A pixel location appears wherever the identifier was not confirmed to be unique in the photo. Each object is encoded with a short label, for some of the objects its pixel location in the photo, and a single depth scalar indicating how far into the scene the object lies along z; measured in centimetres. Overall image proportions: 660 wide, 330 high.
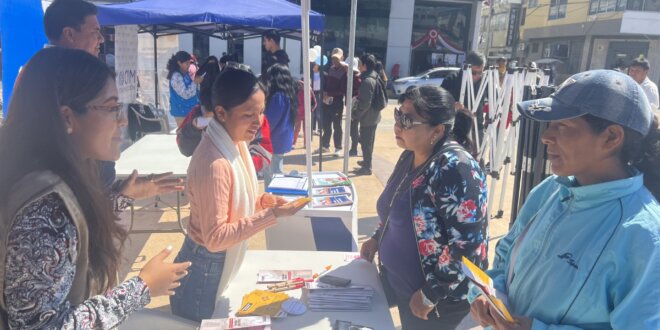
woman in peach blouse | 180
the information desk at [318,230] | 285
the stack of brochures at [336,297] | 188
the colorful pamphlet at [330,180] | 334
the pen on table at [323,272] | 212
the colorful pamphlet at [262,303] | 179
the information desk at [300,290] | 178
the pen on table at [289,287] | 201
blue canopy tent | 491
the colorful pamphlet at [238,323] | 164
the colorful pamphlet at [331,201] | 295
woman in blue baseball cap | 119
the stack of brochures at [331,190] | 298
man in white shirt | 601
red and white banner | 2450
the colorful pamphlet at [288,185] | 310
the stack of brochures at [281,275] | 209
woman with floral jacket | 184
